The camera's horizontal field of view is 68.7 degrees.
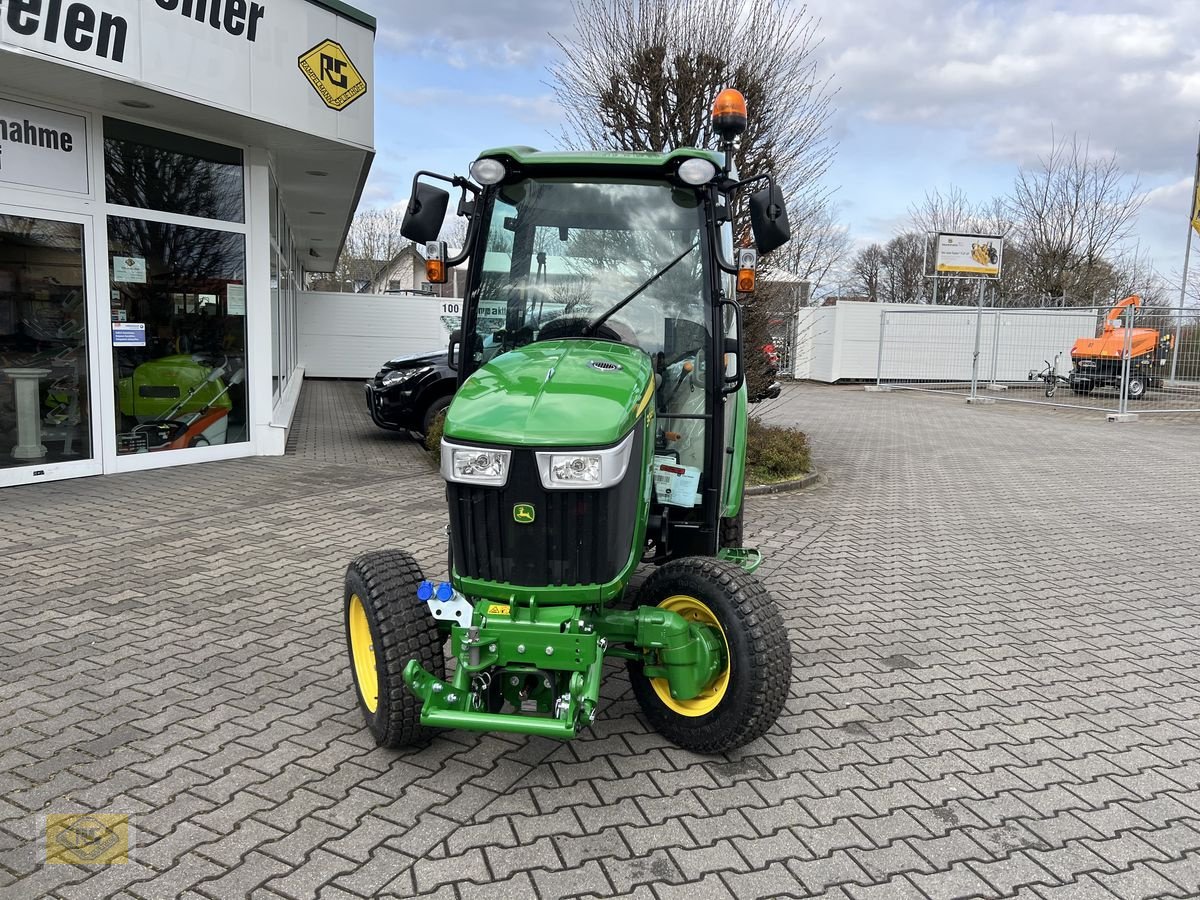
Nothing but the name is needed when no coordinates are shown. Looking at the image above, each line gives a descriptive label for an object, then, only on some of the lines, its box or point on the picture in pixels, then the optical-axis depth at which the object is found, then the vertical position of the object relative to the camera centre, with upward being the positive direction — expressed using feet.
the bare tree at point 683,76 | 32.76 +9.97
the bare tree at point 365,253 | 162.20 +14.31
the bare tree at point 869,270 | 160.42 +14.56
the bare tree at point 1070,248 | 94.63 +11.99
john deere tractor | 10.00 -1.70
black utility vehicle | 35.47 -2.53
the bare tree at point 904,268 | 145.48 +14.28
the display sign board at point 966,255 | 95.35 +10.80
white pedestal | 25.81 -2.89
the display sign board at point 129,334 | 27.84 -0.49
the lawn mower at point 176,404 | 28.55 -2.79
